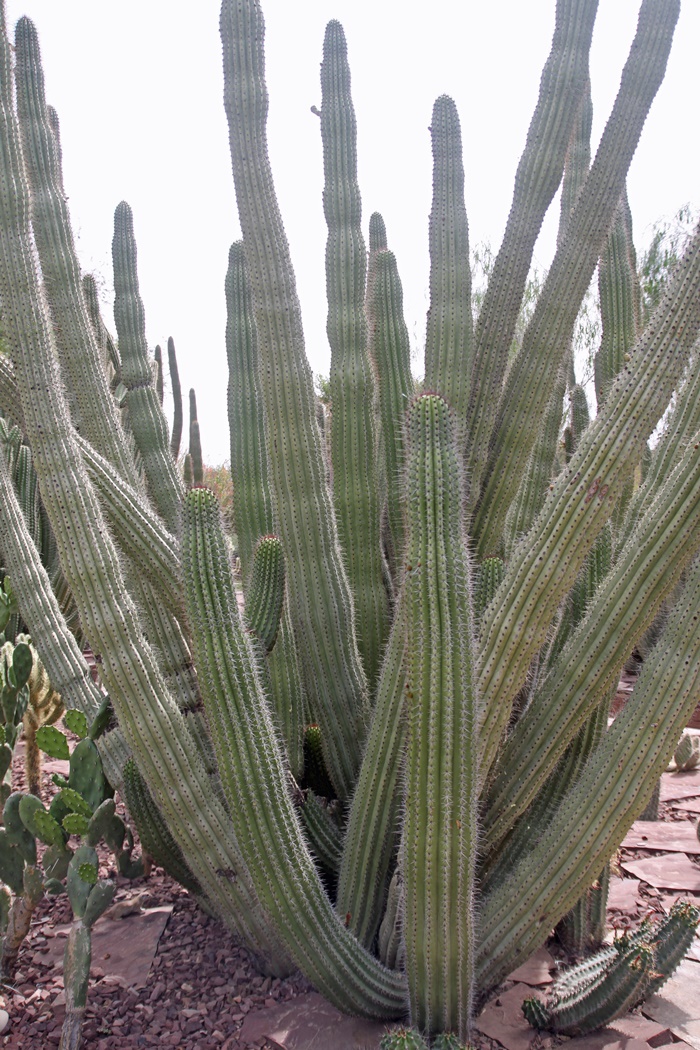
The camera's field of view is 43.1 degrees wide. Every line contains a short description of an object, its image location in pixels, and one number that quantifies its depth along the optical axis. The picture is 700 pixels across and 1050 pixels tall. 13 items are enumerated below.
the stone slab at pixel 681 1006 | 2.87
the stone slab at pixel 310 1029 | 2.69
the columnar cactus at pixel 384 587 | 2.54
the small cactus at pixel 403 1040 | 2.25
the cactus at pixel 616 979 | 2.72
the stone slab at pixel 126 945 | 3.13
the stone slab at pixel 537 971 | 3.12
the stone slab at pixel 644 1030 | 2.81
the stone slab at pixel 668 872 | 3.97
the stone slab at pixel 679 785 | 5.12
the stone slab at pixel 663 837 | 4.37
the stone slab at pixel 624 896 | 3.74
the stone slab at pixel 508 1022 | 2.77
